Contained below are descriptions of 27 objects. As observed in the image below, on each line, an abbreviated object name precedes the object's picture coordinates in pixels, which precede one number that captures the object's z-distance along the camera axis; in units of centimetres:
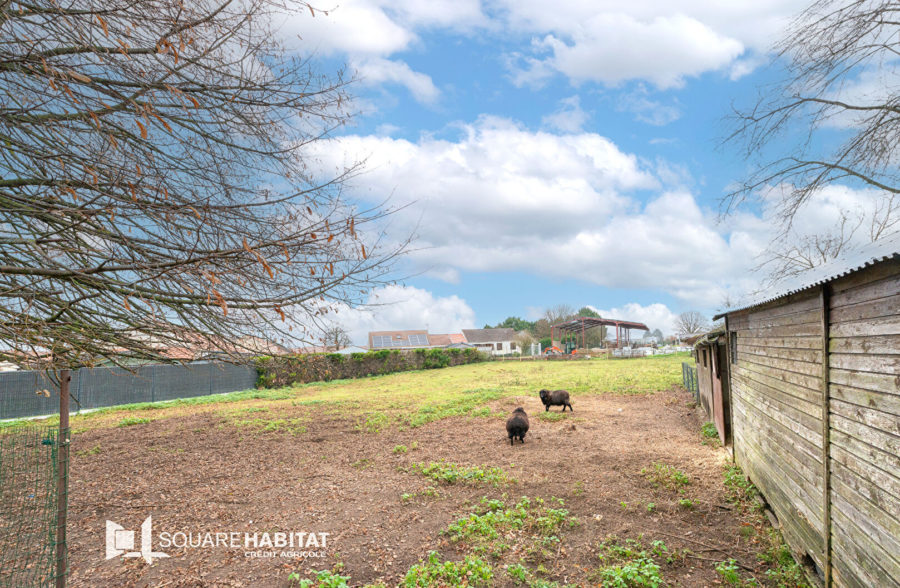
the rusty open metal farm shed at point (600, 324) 4400
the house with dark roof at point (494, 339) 7575
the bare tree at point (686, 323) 5791
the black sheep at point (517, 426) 1028
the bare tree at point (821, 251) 1632
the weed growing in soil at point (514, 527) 541
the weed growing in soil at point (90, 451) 1021
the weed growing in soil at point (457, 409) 1398
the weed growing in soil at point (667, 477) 739
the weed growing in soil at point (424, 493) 704
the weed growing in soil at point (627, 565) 454
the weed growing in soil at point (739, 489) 670
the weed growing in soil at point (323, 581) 452
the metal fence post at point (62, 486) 430
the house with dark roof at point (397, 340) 5571
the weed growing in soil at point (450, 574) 466
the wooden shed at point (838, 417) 312
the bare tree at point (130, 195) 369
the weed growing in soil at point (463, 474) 777
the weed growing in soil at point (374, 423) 1266
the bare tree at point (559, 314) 7709
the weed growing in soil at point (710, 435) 1031
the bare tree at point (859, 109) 854
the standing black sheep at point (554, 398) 1398
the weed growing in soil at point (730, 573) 457
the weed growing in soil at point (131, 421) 1398
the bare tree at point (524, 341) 6762
